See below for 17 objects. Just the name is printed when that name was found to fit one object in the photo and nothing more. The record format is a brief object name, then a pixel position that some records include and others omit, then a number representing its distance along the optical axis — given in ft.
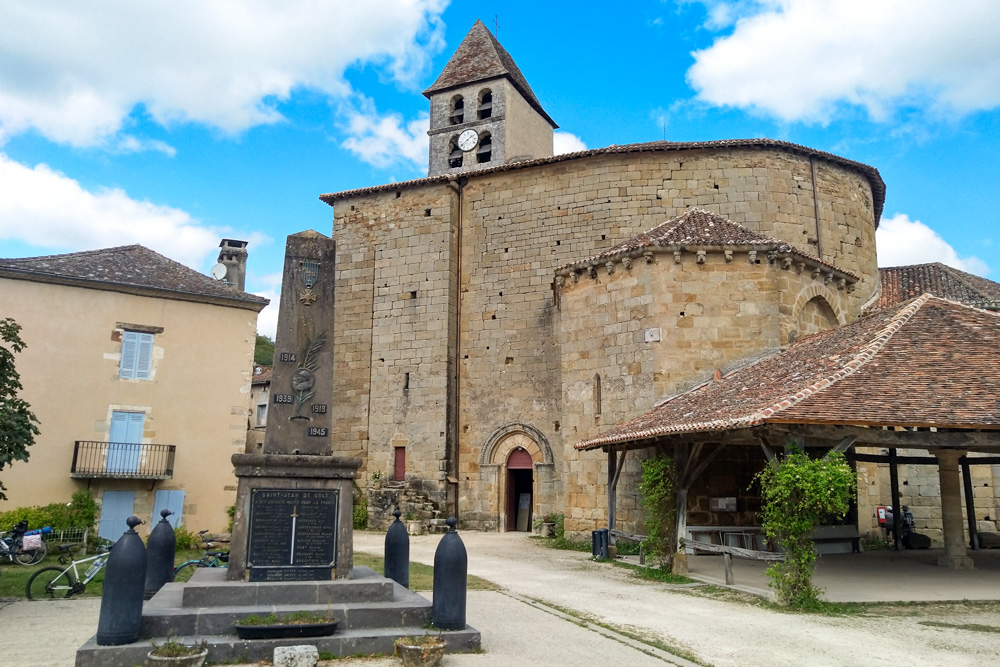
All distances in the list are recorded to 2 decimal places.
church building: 51.44
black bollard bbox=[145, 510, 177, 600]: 25.49
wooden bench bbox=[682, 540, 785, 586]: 32.85
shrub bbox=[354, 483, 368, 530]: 69.10
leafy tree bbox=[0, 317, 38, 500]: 29.33
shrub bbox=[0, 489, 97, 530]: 47.65
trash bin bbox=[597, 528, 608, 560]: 46.11
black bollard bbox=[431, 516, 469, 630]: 20.92
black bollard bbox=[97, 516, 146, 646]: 18.26
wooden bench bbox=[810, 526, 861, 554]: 49.29
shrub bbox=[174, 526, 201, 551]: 51.75
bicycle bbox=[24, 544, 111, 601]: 31.32
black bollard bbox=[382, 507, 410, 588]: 25.85
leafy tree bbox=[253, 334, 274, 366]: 157.38
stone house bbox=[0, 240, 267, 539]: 50.93
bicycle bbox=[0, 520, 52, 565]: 39.75
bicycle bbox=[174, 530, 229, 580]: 31.48
